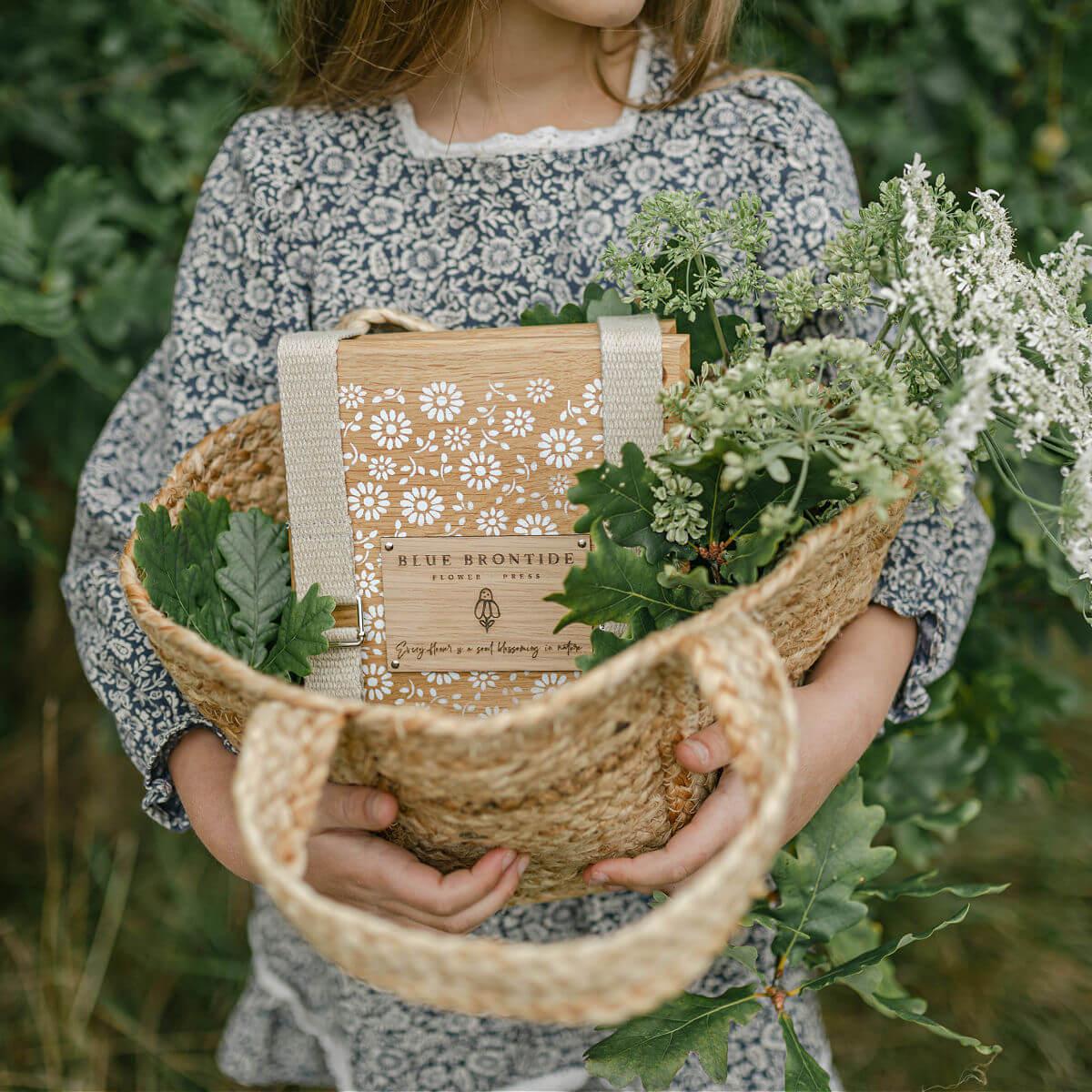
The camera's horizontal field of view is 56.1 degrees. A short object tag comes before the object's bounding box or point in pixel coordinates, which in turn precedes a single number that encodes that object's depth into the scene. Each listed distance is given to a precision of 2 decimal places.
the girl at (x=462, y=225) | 0.90
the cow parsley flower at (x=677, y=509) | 0.64
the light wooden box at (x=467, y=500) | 0.73
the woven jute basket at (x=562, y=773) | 0.42
